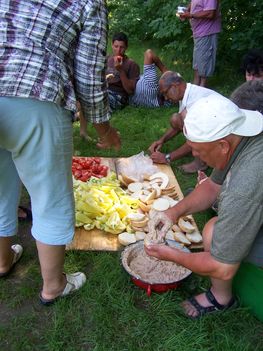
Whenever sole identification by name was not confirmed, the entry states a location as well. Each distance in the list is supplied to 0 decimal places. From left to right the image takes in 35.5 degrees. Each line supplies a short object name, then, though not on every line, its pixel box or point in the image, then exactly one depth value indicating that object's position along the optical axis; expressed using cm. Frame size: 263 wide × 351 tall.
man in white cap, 167
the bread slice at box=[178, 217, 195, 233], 287
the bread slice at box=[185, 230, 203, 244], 281
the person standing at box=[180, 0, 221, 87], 538
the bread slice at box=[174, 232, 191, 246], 277
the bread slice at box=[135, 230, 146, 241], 279
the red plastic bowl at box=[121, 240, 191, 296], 229
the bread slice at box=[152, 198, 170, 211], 306
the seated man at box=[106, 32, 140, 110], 532
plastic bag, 368
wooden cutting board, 273
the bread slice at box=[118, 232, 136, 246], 276
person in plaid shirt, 159
